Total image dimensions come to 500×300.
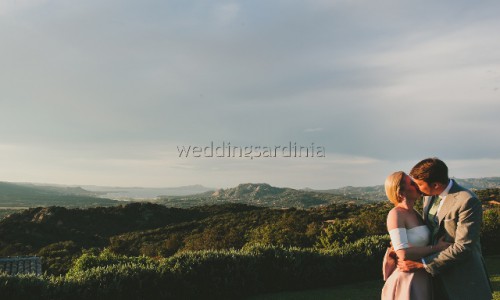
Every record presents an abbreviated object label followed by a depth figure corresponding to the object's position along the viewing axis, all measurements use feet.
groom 12.17
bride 12.90
